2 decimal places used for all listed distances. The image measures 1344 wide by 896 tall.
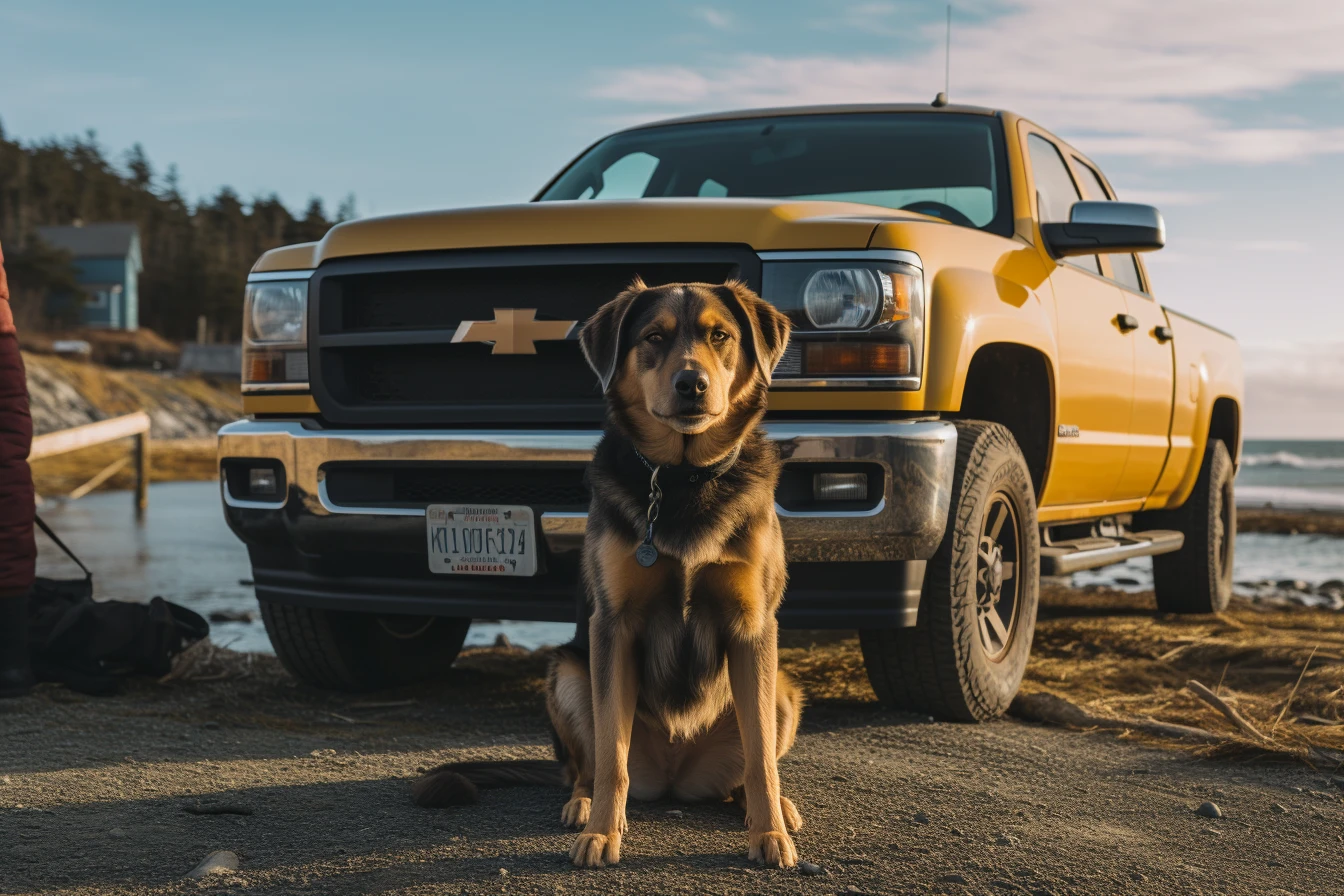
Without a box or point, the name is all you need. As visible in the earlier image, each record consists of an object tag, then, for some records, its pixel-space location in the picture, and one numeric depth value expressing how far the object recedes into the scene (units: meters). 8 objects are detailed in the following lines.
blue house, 70.69
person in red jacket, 4.71
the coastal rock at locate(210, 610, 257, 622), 7.35
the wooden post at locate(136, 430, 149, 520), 15.24
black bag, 4.92
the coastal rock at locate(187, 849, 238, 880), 2.74
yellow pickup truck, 3.92
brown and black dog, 2.97
